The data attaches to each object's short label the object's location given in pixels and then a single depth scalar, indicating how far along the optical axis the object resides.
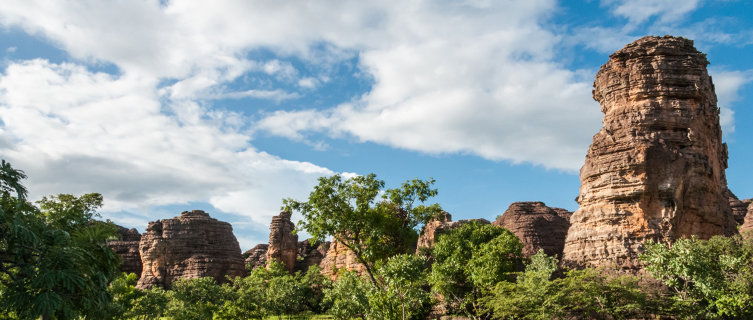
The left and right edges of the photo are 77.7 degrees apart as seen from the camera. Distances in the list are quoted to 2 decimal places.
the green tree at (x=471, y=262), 28.98
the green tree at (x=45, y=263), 13.48
